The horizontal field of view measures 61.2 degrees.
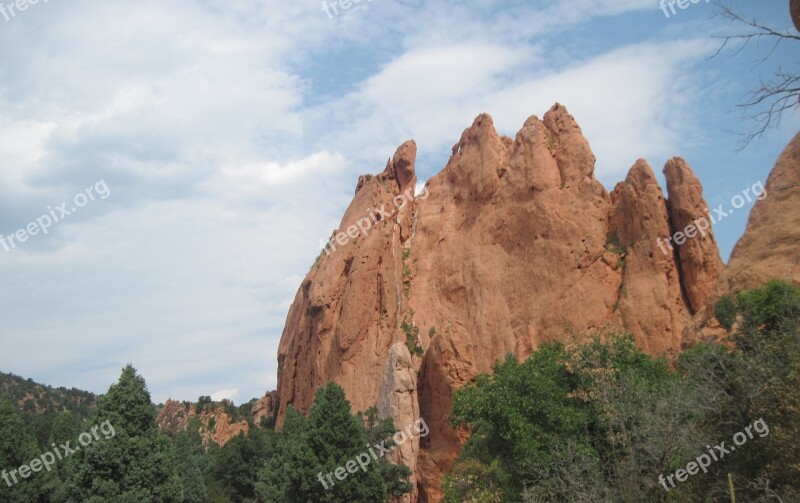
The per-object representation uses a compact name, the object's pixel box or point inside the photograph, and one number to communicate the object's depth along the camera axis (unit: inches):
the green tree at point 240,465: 2052.2
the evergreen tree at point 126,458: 911.0
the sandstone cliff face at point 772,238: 1246.9
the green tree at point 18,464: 1233.4
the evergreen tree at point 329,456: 1176.8
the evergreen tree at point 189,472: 1702.8
